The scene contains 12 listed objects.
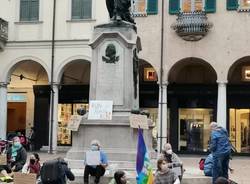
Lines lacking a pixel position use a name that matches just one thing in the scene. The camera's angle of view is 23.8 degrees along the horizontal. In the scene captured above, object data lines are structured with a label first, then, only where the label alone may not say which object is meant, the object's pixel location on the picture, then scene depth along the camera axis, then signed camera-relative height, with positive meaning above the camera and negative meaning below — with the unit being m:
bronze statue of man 16.23 +3.27
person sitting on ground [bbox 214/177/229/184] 7.13 -0.62
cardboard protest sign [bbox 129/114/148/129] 14.65 +0.18
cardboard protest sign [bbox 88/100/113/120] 15.30 +0.47
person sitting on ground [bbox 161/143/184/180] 13.70 -0.65
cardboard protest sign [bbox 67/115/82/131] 14.98 +0.14
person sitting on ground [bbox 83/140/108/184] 13.33 -0.92
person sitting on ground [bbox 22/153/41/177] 13.81 -0.91
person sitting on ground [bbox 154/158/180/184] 11.01 -0.86
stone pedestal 14.98 +1.06
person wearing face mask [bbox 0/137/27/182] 15.80 -0.84
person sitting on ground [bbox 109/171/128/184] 9.21 -0.76
